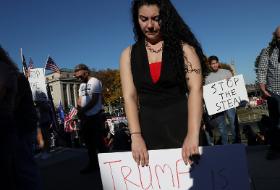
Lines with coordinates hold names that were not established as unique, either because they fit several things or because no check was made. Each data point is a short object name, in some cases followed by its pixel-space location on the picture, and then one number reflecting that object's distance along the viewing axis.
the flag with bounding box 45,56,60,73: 8.16
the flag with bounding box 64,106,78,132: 9.57
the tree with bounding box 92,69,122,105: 39.12
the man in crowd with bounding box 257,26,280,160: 3.03
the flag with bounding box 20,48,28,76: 7.03
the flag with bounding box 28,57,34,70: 7.57
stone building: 51.51
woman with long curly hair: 1.28
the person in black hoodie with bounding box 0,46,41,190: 1.22
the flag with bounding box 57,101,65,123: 10.89
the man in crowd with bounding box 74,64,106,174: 3.55
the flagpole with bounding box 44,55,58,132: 6.17
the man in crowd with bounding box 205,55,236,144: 3.81
